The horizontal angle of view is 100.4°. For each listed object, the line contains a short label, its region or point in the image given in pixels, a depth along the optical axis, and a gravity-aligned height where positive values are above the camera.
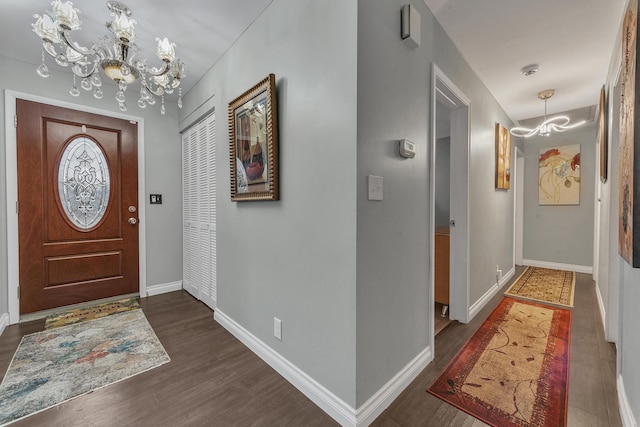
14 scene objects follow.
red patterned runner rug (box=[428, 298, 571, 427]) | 1.46 -1.10
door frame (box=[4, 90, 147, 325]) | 2.49 +0.12
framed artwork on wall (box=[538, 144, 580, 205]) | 4.41 +0.56
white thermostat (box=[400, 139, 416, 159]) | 1.56 +0.35
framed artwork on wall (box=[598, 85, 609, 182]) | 2.52 +0.66
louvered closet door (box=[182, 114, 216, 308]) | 2.82 -0.01
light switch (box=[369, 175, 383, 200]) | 1.37 +0.11
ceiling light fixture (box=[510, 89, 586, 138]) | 3.16 +1.03
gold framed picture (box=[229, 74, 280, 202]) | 1.77 +0.49
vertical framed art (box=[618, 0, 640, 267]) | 1.13 +0.27
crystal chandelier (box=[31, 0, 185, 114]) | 1.52 +1.04
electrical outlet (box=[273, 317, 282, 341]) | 1.79 -0.81
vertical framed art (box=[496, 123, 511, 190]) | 3.25 +0.65
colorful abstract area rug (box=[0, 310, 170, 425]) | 1.57 -1.10
